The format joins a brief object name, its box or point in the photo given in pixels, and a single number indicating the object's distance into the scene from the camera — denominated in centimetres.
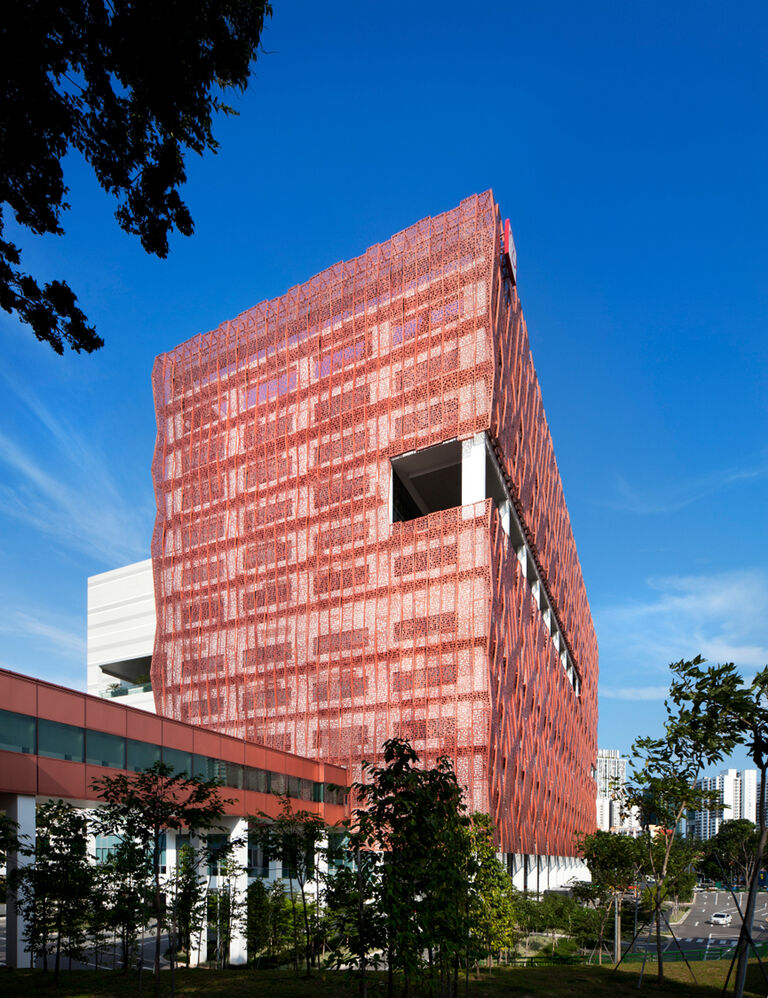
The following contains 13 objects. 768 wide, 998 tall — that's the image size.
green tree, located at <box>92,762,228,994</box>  1984
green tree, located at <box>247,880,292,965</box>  3394
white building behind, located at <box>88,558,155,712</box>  9525
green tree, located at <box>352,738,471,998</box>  1413
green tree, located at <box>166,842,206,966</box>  2421
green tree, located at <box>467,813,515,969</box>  2306
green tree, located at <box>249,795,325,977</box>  3095
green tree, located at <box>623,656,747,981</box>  1736
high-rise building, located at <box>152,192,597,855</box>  6412
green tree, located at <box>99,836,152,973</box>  2222
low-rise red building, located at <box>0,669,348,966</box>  2986
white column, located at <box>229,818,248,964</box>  3437
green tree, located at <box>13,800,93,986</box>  2394
